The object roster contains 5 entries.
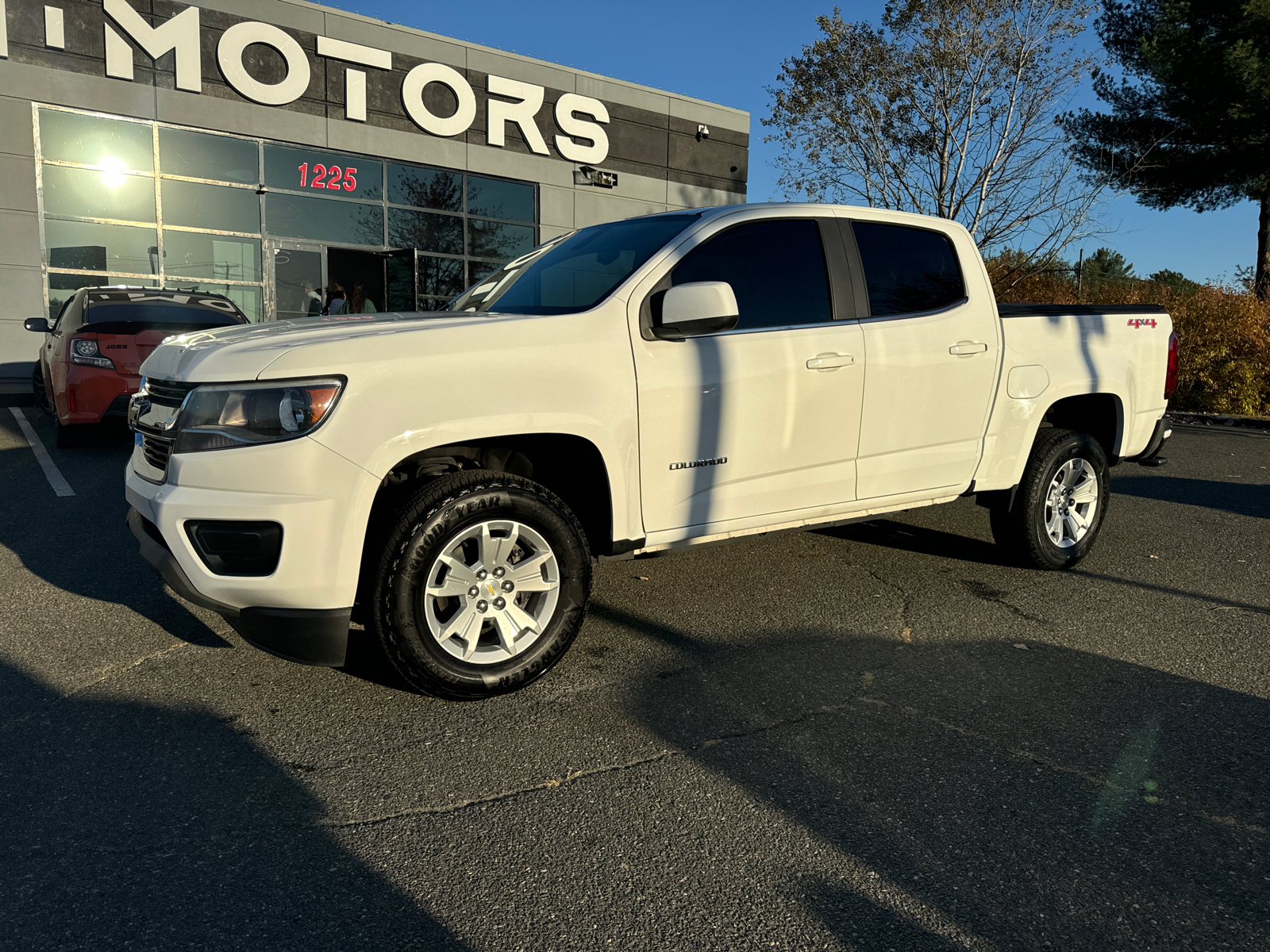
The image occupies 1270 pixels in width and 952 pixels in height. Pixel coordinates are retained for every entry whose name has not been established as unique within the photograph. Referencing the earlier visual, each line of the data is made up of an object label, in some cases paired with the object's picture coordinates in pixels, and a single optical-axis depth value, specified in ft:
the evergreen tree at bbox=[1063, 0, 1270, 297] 67.97
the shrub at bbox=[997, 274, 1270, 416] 49.42
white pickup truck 10.32
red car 28.09
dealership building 49.24
